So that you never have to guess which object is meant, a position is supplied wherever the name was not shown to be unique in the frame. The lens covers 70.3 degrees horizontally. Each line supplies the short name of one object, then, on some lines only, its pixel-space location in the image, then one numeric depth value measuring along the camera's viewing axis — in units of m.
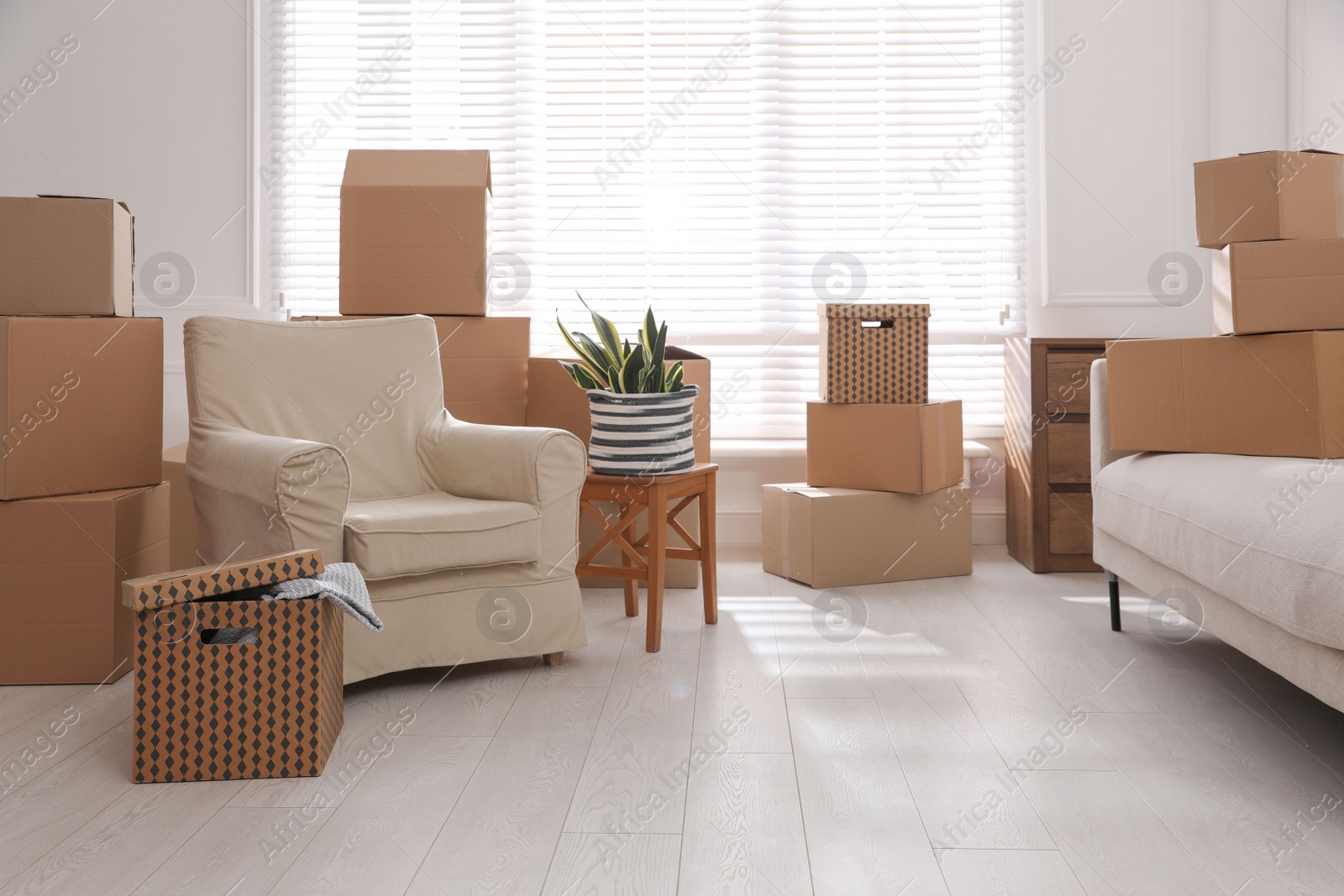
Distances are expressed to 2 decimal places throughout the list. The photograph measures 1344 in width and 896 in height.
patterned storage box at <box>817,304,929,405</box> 3.14
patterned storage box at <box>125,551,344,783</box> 1.60
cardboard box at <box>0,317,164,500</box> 2.13
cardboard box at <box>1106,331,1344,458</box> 2.06
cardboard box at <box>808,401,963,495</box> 3.08
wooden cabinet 3.23
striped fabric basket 2.47
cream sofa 1.49
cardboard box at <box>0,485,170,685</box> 2.14
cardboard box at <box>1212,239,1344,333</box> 2.08
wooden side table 2.39
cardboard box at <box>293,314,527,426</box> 2.97
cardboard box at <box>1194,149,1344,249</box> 2.14
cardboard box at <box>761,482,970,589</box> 3.08
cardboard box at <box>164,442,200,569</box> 2.77
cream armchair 1.98
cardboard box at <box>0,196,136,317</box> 2.19
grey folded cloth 1.67
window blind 3.70
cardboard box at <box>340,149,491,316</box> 2.85
